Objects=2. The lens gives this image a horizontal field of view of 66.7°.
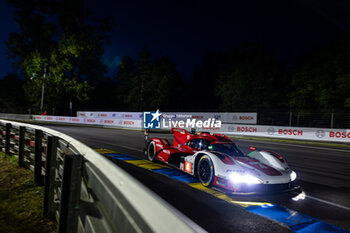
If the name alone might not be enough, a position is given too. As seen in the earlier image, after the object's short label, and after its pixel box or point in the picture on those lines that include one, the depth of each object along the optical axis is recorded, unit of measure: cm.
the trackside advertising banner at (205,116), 2225
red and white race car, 496
